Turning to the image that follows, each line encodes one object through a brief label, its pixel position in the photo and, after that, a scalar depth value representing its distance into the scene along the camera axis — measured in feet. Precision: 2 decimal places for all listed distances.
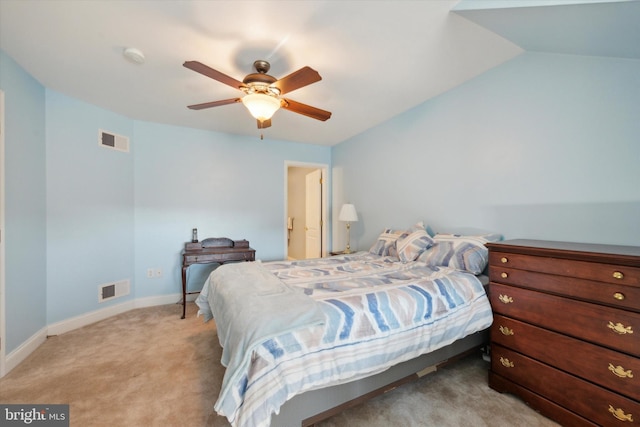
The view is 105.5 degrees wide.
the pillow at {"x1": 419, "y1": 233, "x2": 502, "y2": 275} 6.61
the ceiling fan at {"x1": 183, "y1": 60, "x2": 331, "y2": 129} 5.42
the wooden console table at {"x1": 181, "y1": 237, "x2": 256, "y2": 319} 10.30
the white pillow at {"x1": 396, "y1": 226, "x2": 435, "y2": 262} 8.20
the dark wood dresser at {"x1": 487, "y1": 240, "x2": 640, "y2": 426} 3.92
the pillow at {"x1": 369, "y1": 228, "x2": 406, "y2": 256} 9.36
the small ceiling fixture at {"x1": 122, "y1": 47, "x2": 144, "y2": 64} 6.13
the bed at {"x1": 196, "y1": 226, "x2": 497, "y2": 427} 3.59
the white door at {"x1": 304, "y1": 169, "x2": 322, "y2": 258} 15.92
